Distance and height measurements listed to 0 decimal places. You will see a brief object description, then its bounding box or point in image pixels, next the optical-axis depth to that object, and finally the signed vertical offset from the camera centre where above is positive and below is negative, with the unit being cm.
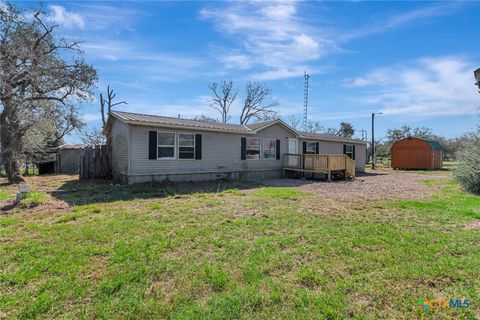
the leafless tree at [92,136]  3019 +256
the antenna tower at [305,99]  3071 +733
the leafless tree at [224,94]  3769 +940
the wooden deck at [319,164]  1397 -27
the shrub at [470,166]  884 -22
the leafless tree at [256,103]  3762 +812
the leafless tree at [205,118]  3822 +600
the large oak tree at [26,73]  1110 +420
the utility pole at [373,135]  2488 +244
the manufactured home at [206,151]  1059 +39
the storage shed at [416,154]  2369 +51
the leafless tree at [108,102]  2762 +599
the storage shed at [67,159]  1731 -8
